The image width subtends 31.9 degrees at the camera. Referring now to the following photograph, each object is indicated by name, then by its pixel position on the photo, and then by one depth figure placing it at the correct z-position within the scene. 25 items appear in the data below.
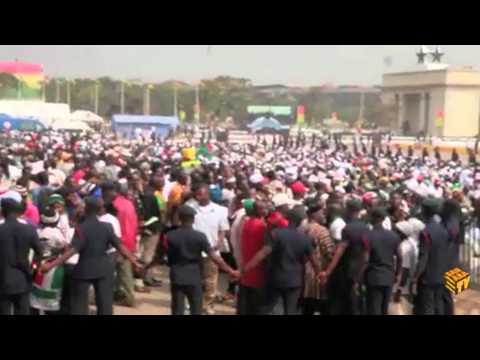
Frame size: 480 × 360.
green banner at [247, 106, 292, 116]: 102.49
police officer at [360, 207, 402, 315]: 7.14
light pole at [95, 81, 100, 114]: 91.62
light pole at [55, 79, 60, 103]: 100.88
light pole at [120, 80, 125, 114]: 87.54
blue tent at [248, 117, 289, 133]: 56.13
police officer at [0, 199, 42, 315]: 6.52
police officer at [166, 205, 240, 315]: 6.80
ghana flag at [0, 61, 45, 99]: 93.31
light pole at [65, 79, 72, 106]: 98.03
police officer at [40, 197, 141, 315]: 6.82
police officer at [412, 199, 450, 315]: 7.34
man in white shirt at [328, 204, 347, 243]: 7.70
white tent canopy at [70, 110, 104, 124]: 56.80
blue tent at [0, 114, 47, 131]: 44.87
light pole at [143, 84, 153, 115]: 87.06
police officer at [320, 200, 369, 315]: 7.20
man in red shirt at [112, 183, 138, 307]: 8.38
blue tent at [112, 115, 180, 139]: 46.06
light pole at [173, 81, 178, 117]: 91.69
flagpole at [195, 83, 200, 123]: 82.50
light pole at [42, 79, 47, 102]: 93.47
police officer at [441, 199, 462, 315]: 7.50
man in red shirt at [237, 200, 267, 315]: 7.30
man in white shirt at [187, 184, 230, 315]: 8.05
